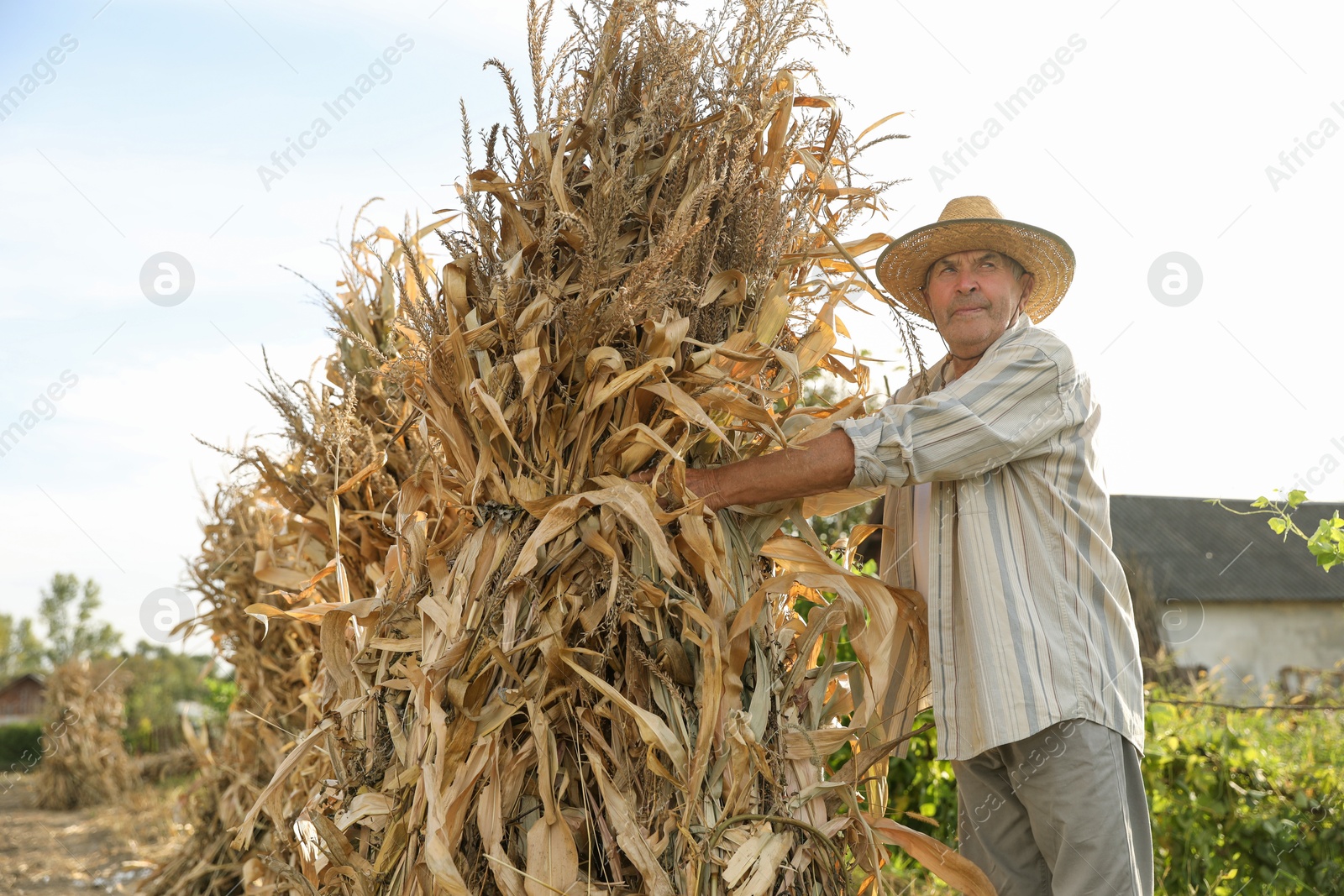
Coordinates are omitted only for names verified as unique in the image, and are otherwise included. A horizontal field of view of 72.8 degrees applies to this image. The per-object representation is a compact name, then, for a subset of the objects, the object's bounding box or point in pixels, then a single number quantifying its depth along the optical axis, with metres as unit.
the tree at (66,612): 44.50
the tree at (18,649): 47.81
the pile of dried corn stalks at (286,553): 2.96
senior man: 1.75
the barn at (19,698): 33.72
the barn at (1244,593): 17.28
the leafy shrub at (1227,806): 3.43
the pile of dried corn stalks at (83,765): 10.92
